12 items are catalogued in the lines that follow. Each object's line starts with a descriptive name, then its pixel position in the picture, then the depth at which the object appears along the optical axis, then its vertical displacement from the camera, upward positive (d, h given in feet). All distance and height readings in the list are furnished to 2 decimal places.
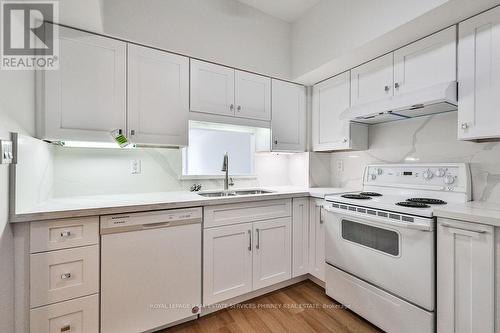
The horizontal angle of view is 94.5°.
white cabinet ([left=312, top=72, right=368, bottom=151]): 7.43 +1.53
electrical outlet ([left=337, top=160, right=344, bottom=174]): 8.68 -0.02
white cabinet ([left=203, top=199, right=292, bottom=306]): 5.86 -2.29
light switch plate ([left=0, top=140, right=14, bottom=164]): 3.42 +0.20
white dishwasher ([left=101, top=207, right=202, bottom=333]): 4.74 -2.30
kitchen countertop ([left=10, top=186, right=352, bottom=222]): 4.21 -0.83
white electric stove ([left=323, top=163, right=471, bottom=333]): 4.59 -1.77
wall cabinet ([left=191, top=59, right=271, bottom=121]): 6.58 +2.26
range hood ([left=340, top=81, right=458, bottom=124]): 4.95 +1.44
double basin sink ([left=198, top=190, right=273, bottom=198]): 7.33 -0.93
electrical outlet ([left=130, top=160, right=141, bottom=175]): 6.63 -0.05
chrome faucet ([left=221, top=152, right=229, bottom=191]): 7.77 -0.12
